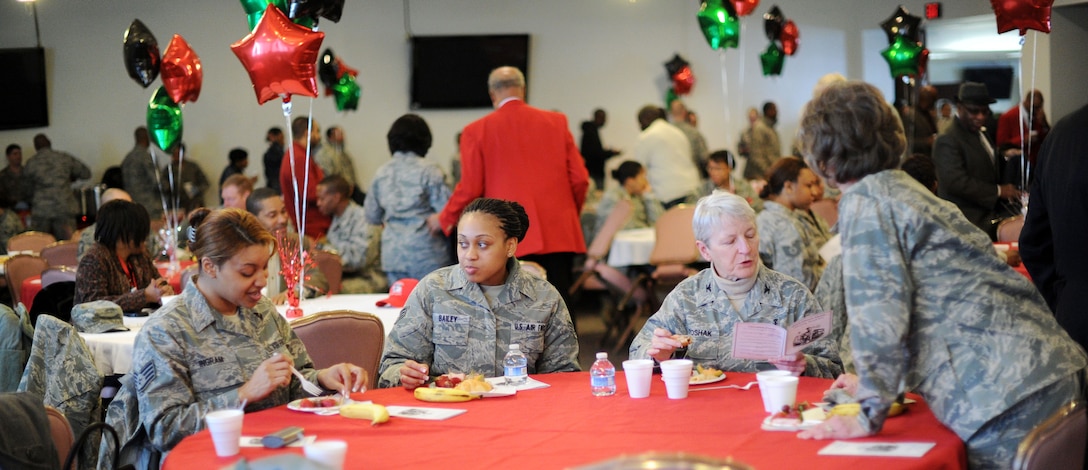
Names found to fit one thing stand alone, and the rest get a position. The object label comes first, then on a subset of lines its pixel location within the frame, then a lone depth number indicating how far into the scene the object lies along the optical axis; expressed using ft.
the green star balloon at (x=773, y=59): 36.91
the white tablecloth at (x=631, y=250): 26.09
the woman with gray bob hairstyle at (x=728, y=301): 10.72
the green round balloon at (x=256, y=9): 17.69
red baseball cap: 15.88
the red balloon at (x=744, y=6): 28.32
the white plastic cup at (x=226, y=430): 7.32
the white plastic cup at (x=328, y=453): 6.38
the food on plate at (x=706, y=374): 9.61
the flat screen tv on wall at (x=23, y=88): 42.34
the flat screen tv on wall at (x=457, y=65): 45.16
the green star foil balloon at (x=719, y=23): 28.58
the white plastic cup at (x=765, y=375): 8.11
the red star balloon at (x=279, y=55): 15.71
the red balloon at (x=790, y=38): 36.91
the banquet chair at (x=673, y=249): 25.17
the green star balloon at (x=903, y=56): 27.96
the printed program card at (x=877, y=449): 6.88
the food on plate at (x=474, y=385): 9.41
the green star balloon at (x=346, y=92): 34.78
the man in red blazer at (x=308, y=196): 24.26
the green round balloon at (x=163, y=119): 22.40
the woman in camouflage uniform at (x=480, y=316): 11.14
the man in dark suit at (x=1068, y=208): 10.39
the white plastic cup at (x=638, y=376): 9.13
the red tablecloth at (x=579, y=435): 7.13
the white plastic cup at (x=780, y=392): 7.95
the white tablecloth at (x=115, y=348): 12.80
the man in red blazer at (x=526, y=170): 19.54
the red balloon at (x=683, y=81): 46.39
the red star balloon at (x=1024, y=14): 20.13
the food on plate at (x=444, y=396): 9.27
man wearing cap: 24.67
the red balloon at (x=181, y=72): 21.83
